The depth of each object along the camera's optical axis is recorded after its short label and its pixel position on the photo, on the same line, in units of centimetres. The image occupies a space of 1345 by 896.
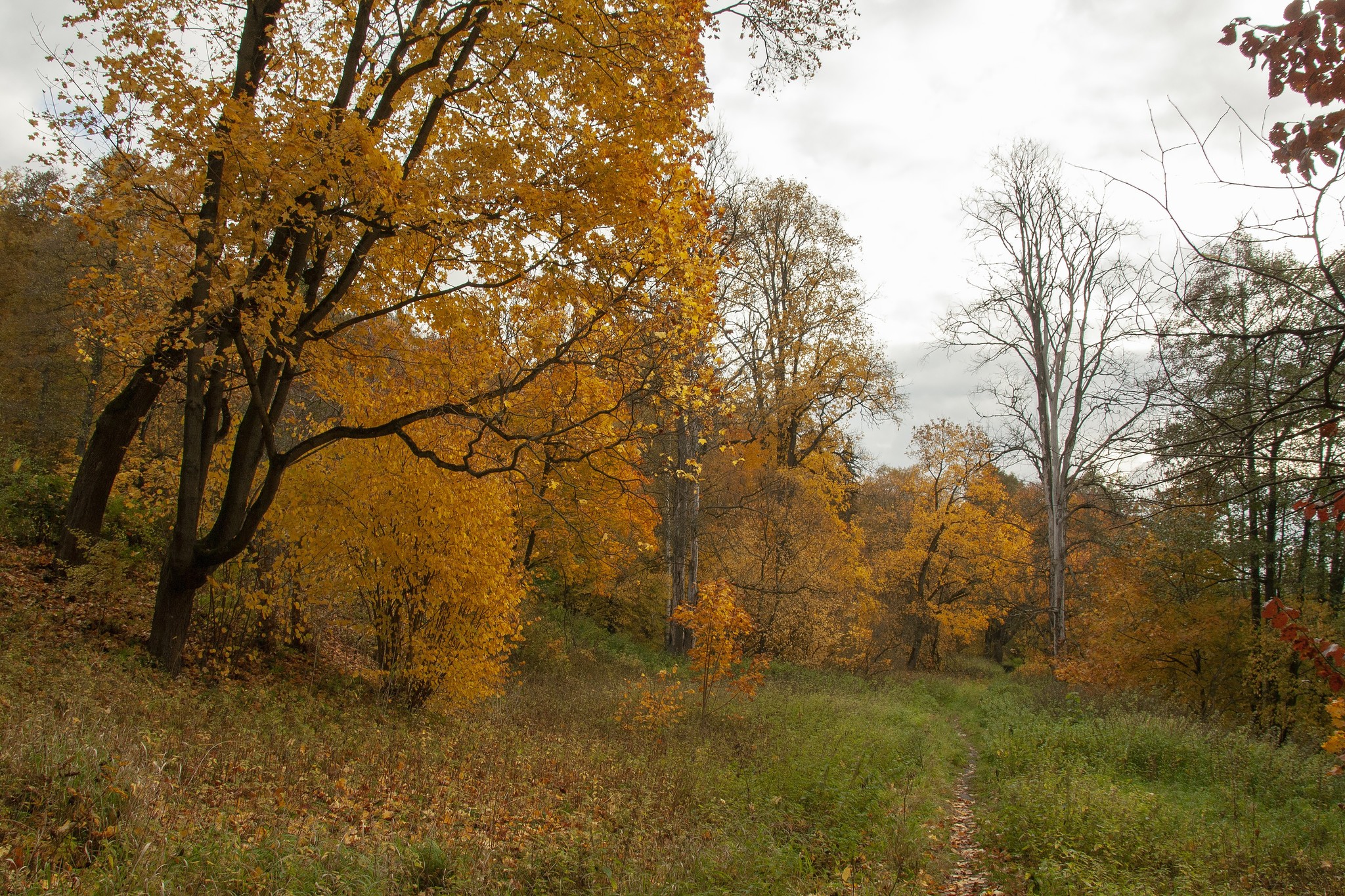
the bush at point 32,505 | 1112
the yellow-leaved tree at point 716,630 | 1073
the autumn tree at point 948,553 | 2608
